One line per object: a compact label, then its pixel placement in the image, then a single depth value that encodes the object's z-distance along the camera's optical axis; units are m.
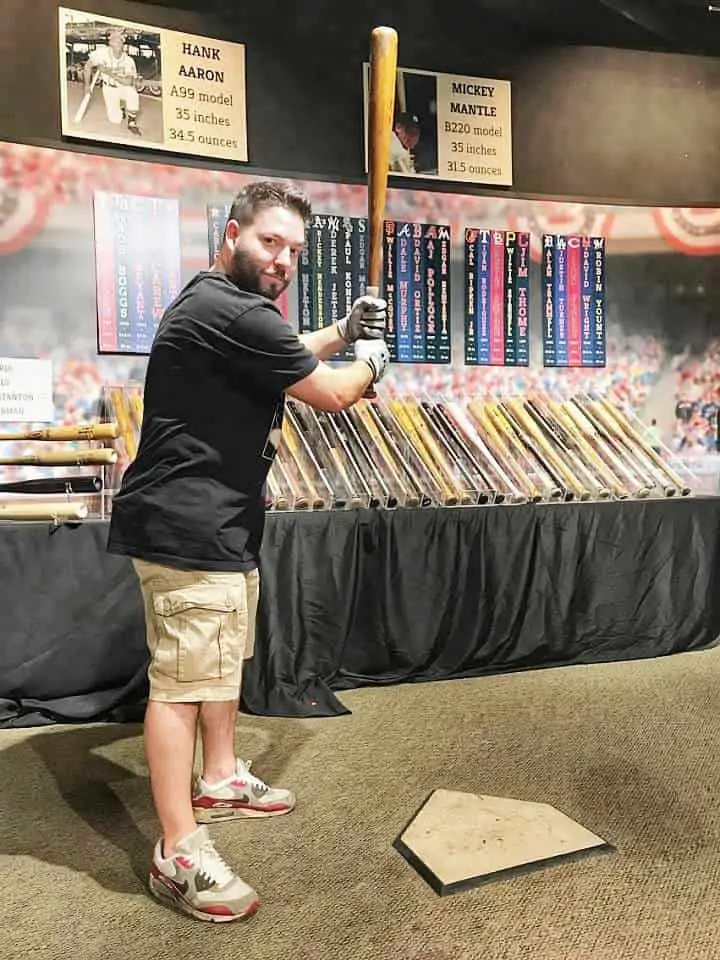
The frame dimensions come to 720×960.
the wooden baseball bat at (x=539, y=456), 3.47
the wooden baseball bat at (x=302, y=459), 3.16
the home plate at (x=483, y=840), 1.86
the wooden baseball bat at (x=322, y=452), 3.21
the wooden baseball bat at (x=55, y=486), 3.04
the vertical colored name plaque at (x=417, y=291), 3.77
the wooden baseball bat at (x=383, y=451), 3.30
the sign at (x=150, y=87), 3.31
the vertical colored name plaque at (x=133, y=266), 3.37
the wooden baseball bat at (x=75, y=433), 3.05
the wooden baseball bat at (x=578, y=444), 3.58
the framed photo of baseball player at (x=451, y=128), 3.78
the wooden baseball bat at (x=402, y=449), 3.33
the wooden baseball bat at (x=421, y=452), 3.33
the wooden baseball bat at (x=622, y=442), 3.65
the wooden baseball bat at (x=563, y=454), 3.52
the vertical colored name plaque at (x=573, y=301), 4.02
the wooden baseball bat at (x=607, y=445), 3.58
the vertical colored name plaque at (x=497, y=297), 3.91
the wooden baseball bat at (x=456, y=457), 3.42
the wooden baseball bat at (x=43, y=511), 2.87
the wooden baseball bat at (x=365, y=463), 3.27
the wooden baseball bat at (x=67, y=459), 2.99
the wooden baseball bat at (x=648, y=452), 3.62
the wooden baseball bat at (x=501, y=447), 3.43
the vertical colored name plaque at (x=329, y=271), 3.64
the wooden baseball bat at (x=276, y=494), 3.11
